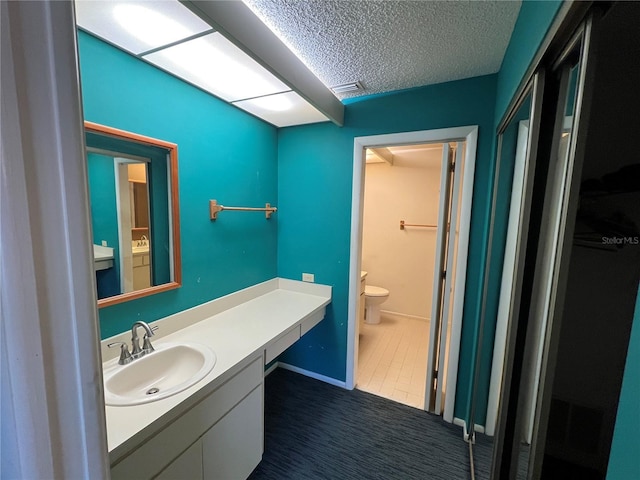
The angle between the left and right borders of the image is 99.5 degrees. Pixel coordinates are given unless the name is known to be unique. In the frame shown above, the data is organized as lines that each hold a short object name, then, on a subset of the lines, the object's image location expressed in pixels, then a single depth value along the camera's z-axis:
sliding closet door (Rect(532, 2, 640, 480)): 0.57
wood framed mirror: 1.29
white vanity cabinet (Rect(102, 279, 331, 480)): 0.97
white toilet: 3.55
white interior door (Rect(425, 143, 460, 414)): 1.93
